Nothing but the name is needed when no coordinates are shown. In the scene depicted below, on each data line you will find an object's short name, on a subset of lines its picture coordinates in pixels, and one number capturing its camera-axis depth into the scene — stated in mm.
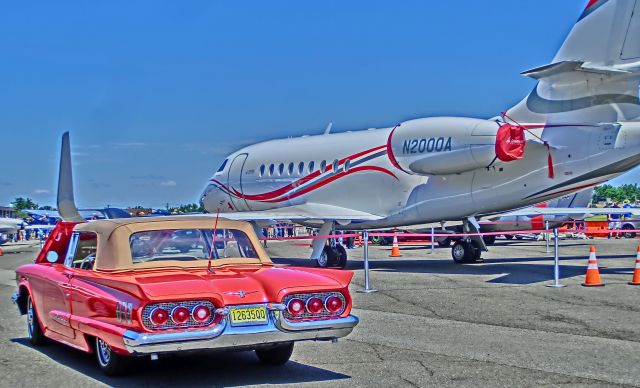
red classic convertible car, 6684
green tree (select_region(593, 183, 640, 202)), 150862
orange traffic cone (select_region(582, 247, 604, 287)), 15391
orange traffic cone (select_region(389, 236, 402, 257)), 27438
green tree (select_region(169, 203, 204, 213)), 55231
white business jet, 17344
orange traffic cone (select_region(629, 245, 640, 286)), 15711
